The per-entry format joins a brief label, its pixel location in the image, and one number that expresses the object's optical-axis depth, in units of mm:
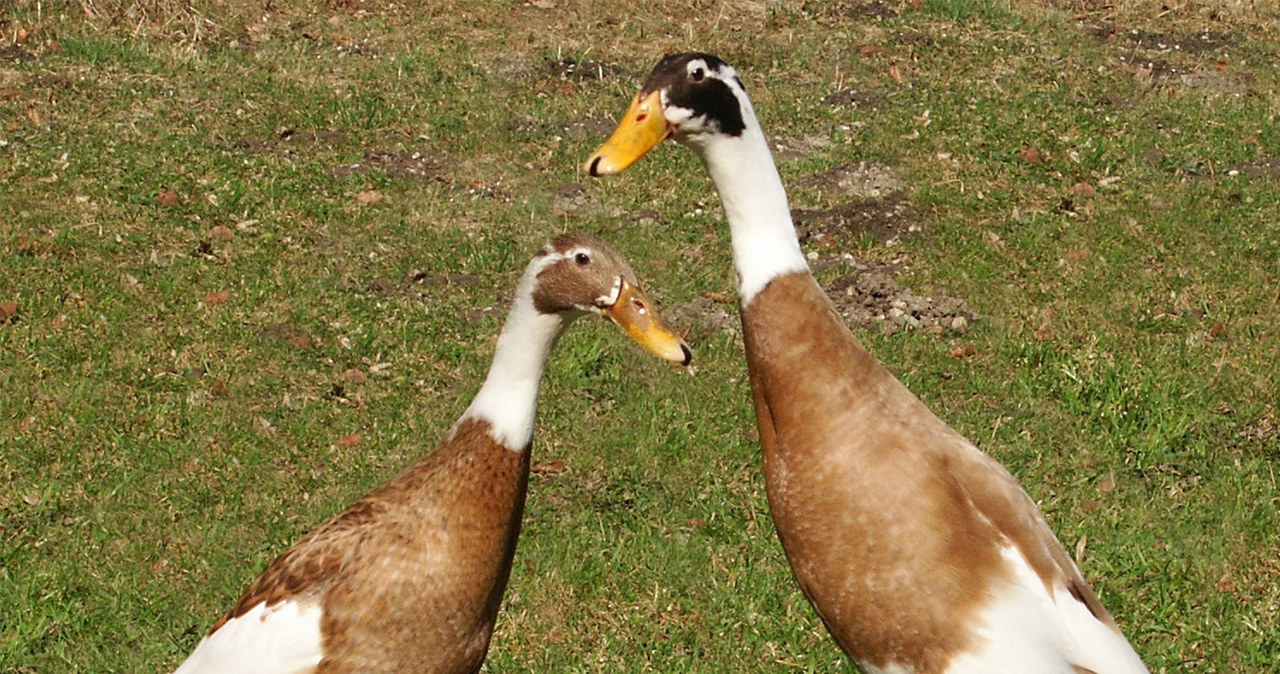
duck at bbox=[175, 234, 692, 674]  4469
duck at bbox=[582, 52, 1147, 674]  4566
